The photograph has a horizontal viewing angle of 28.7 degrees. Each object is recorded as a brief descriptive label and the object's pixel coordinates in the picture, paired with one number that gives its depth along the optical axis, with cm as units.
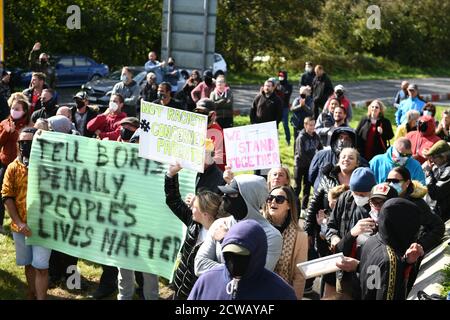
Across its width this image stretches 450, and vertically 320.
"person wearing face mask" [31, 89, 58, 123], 1241
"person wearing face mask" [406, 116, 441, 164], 1141
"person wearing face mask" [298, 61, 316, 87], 2142
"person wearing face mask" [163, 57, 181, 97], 2089
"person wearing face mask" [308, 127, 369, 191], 978
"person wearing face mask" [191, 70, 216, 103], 1688
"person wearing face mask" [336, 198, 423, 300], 588
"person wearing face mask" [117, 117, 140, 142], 981
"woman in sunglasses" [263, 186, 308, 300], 668
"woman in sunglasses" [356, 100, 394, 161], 1247
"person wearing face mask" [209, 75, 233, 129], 1552
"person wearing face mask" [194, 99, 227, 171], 1042
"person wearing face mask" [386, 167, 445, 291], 737
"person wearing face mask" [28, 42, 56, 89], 1965
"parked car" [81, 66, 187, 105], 2361
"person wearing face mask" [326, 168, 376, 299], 718
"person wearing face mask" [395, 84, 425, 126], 1650
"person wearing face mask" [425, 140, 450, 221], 980
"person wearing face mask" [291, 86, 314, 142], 1612
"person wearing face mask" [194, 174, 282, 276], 623
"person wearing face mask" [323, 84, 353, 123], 1495
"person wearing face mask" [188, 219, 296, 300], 475
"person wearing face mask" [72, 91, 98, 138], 1223
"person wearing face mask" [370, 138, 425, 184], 930
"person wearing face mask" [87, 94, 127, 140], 1163
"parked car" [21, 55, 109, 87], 2997
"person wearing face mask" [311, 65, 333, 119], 1930
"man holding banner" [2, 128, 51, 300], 821
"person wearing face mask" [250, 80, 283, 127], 1592
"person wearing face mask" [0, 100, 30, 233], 995
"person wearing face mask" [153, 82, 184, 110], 1344
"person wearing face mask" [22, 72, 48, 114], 1323
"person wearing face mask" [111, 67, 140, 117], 1529
